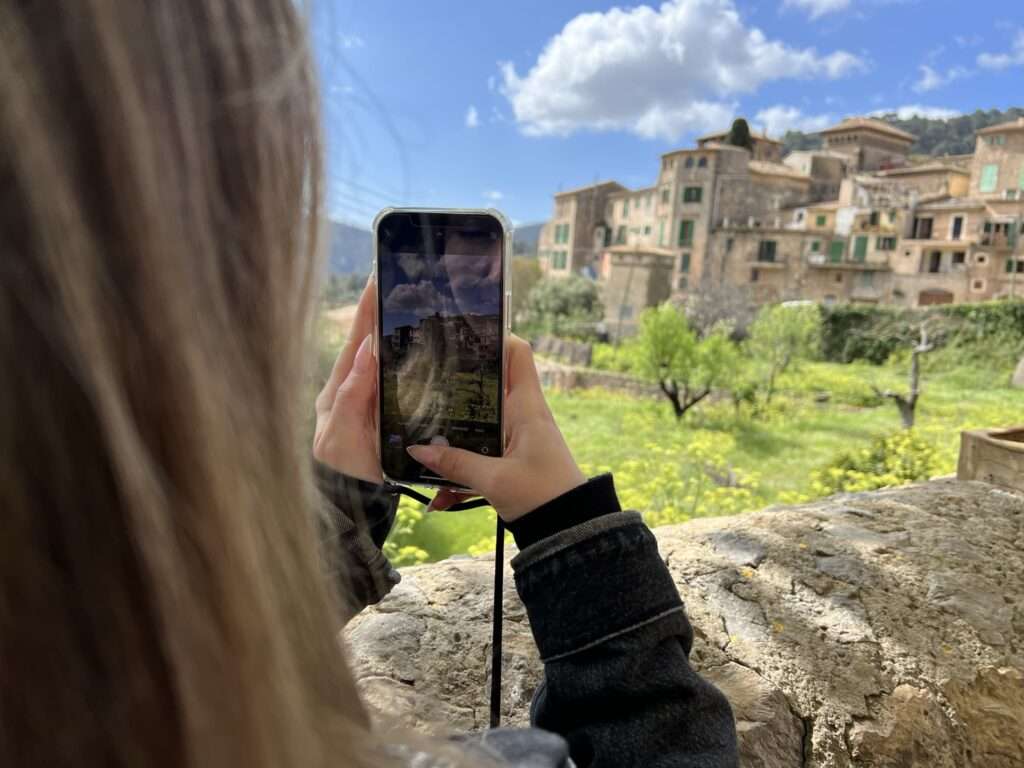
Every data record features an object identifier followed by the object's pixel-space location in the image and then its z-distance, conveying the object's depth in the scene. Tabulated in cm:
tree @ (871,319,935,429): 976
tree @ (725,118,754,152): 3238
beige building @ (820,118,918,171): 3400
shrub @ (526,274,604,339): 2514
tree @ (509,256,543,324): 2766
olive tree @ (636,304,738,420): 1442
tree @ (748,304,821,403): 1550
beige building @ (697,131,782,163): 3334
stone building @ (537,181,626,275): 3434
